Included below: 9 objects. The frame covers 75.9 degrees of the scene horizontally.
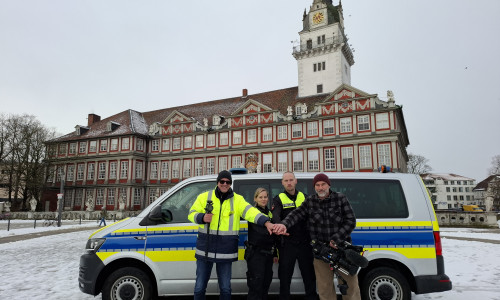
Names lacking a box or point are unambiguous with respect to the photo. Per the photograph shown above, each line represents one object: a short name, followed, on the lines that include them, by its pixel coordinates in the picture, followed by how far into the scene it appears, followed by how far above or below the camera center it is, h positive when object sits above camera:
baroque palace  34.06 +7.60
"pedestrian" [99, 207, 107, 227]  24.95 -1.60
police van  4.73 -0.71
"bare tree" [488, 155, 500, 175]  48.08 +4.29
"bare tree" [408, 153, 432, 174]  59.41 +6.13
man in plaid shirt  4.06 -0.30
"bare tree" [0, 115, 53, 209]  39.81 +5.83
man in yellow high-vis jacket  4.19 -0.41
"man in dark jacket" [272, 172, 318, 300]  4.41 -0.77
